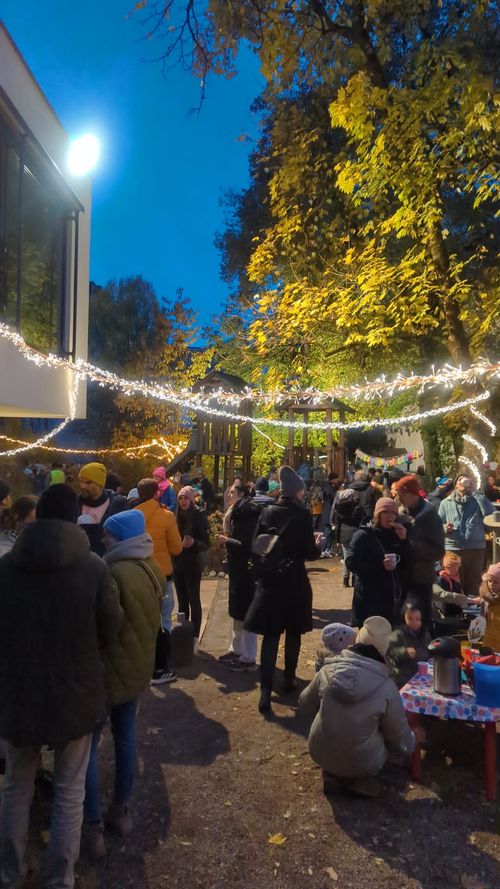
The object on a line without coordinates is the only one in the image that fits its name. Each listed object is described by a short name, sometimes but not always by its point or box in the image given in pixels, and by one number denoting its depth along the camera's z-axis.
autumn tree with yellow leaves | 8.72
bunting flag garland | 20.19
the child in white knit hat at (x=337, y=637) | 4.22
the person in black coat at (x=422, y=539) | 5.62
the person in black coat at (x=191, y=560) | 6.29
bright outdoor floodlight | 8.36
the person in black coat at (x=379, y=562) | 5.04
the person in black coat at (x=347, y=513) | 8.01
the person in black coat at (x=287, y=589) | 4.91
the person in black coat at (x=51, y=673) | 2.50
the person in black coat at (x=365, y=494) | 8.65
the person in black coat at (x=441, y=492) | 9.34
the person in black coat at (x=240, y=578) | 5.85
